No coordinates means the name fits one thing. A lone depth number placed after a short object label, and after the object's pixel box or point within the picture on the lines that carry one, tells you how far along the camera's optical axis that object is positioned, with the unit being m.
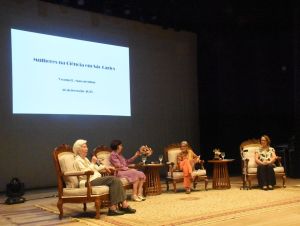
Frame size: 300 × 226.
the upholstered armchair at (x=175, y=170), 7.14
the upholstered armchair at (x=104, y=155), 6.38
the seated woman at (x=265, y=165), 7.14
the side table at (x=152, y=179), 6.89
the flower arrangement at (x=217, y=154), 7.51
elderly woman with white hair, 5.01
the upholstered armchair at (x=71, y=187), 4.95
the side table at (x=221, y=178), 7.42
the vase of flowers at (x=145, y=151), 6.45
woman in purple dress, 6.09
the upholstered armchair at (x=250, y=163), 7.35
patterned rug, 4.66
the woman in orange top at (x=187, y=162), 7.05
